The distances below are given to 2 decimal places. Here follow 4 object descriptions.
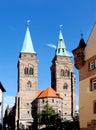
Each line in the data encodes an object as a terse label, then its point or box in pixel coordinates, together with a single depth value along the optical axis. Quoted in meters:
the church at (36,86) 58.94
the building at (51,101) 58.27
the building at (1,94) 25.07
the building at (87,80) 18.88
